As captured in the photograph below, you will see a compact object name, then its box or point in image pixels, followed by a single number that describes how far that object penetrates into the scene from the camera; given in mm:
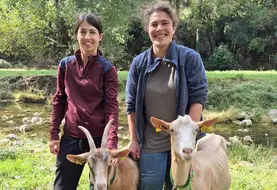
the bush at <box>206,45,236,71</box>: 27756
